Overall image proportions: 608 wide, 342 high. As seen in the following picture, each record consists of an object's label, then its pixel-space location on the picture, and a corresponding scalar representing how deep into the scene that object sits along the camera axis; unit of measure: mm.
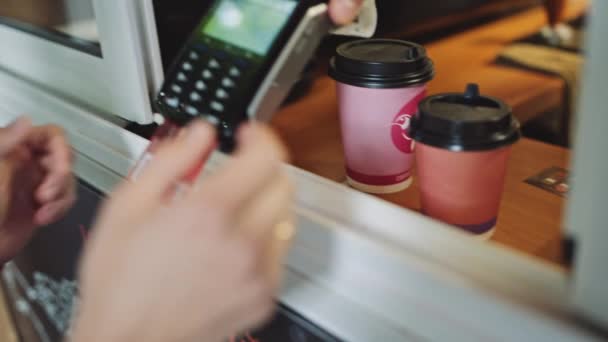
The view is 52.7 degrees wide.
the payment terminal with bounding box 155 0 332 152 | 478
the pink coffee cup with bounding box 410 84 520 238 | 457
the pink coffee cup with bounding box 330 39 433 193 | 534
